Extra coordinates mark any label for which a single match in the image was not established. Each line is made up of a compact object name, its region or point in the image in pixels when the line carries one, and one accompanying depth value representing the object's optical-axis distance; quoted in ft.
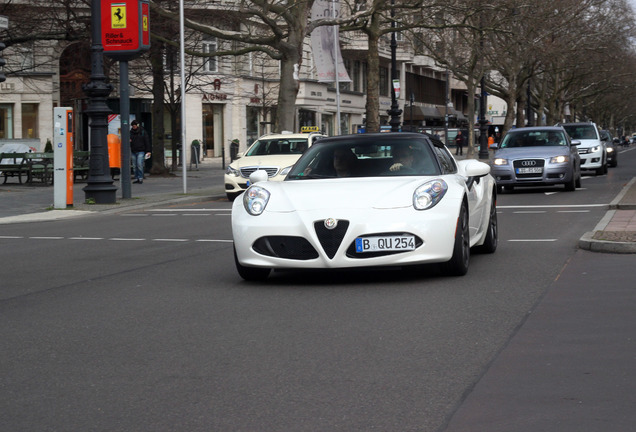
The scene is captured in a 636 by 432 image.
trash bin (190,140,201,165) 165.99
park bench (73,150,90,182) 111.09
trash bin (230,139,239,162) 175.83
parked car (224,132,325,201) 83.97
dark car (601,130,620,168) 147.35
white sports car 31.17
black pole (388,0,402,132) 147.51
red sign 79.51
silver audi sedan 82.58
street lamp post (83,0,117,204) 76.08
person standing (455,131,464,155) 246.68
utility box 72.79
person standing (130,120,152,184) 109.70
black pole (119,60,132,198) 80.02
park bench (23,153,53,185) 105.09
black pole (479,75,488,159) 203.11
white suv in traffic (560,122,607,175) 118.52
